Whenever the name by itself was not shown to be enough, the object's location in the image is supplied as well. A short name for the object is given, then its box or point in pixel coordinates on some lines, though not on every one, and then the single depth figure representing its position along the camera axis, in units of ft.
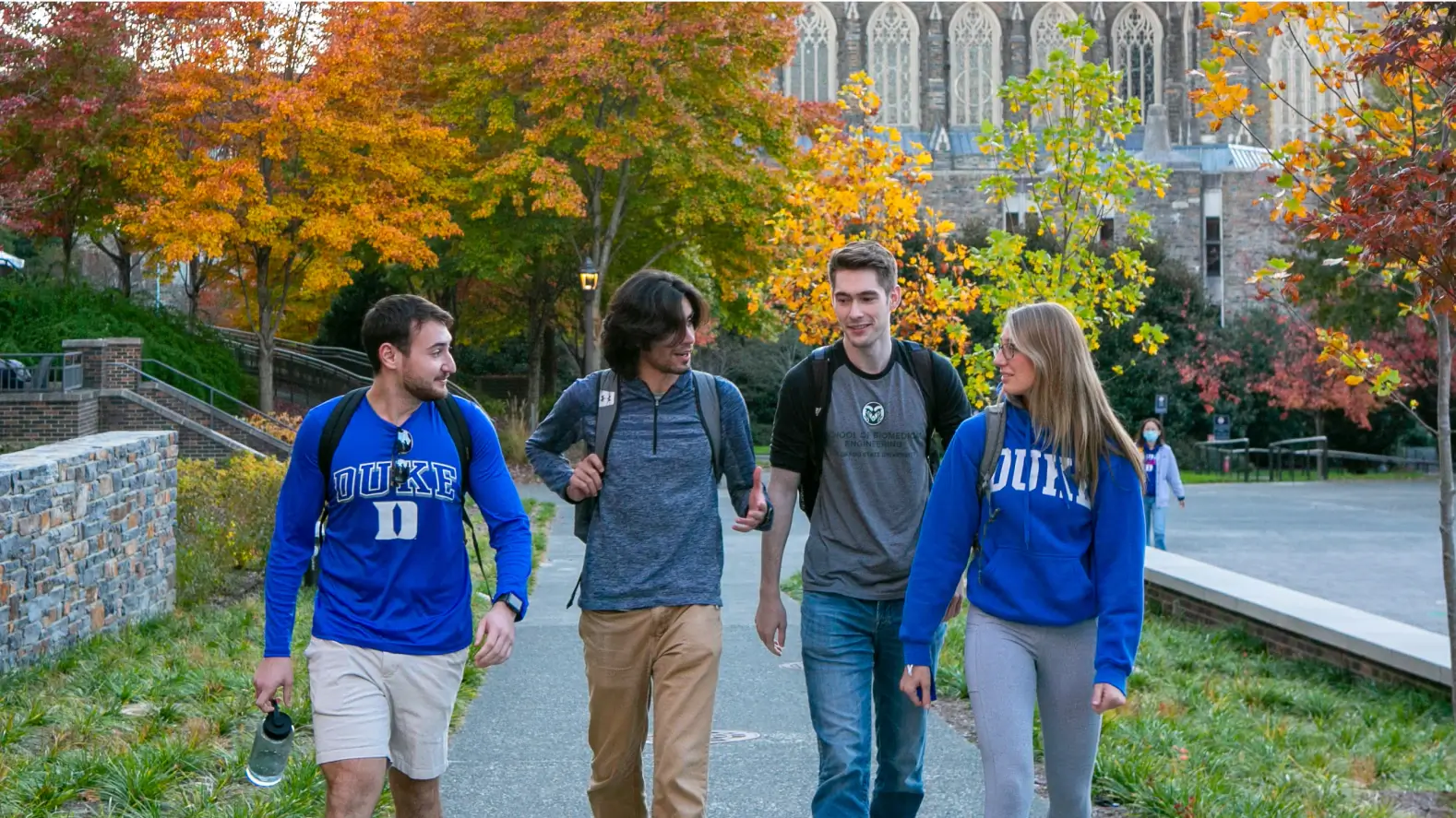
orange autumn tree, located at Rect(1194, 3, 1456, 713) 19.84
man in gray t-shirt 14.66
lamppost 86.79
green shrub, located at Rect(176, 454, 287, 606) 42.65
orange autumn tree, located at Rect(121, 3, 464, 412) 88.07
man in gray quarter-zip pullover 13.93
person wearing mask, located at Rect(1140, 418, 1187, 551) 53.98
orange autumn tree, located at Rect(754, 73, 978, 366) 50.62
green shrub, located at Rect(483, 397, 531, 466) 93.30
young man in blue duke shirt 12.59
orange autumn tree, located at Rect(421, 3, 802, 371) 92.89
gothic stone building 207.41
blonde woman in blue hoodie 12.42
